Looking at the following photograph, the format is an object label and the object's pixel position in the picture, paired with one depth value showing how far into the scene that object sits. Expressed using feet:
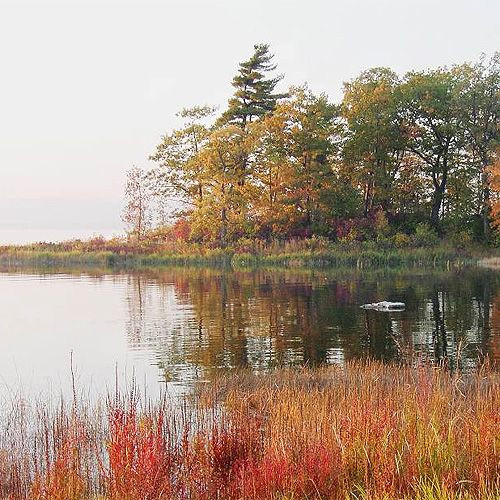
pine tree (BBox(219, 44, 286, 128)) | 225.56
